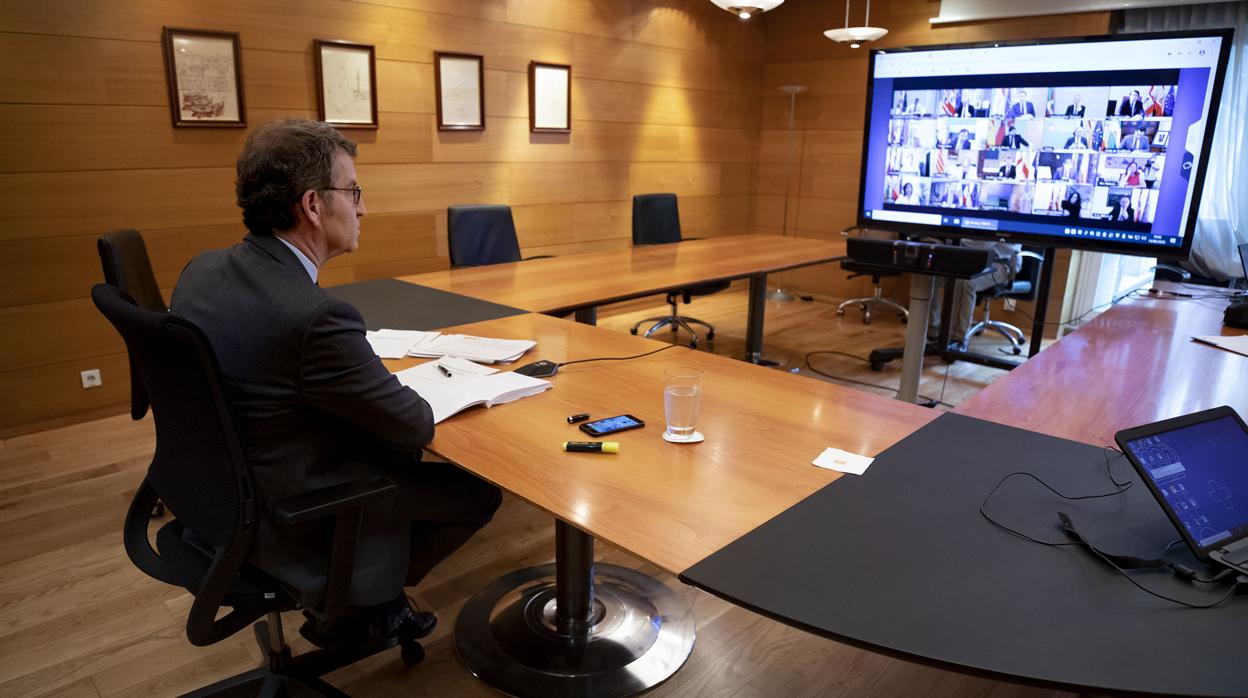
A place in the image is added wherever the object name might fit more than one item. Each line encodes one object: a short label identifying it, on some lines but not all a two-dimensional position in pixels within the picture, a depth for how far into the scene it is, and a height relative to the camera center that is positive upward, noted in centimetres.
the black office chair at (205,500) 136 -64
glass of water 167 -50
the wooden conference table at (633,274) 331 -53
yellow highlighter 162 -58
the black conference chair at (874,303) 630 -106
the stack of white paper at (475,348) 226 -55
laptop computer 118 -46
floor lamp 718 -4
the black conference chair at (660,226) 521 -39
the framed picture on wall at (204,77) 388 +39
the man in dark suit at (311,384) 146 -42
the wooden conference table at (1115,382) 193 -57
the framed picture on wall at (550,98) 557 +48
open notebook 185 -56
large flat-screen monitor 294 +16
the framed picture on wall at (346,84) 442 +43
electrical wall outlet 391 -114
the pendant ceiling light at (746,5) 389 +82
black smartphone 172 -57
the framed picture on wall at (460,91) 499 +46
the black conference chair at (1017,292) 536 -78
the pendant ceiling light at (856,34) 528 +94
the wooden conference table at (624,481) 138 -59
